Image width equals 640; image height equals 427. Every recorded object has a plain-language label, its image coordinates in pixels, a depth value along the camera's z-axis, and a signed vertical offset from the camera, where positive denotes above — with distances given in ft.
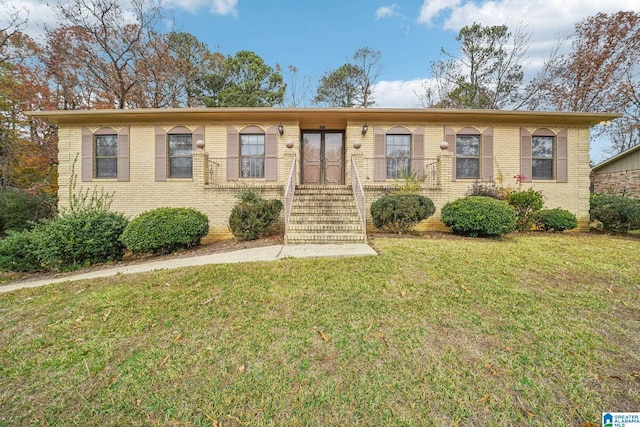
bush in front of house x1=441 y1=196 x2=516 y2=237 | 22.25 -0.51
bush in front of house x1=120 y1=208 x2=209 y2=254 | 20.97 -1.58
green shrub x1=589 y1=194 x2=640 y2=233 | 26.13 -0.21
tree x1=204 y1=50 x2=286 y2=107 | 55.98 +27.65
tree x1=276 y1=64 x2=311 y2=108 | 60.54 +28.28
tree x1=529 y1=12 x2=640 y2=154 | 45.75 +24.98
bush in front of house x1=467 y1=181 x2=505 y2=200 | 28.68 +2.25
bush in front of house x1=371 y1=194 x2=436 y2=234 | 23.18 -0.01
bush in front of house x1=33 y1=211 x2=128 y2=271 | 20.16 -2.25
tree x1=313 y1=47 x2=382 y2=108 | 64.28 +30.89
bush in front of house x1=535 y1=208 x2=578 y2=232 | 26.94 -0.91
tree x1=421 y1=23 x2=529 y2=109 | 53.36 +28.99
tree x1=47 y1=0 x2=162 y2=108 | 42.45 +27.35
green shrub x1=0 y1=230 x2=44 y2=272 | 20.22 -3.19
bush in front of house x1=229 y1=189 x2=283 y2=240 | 23.06 -0.61
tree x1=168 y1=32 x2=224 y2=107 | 53.78 +30.64
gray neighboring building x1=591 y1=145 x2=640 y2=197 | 38.44 +5.74
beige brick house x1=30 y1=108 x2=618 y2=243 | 29.53 +6.92
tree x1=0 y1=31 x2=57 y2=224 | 34.47 +10.26
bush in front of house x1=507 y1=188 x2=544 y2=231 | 26.84 +0.48
